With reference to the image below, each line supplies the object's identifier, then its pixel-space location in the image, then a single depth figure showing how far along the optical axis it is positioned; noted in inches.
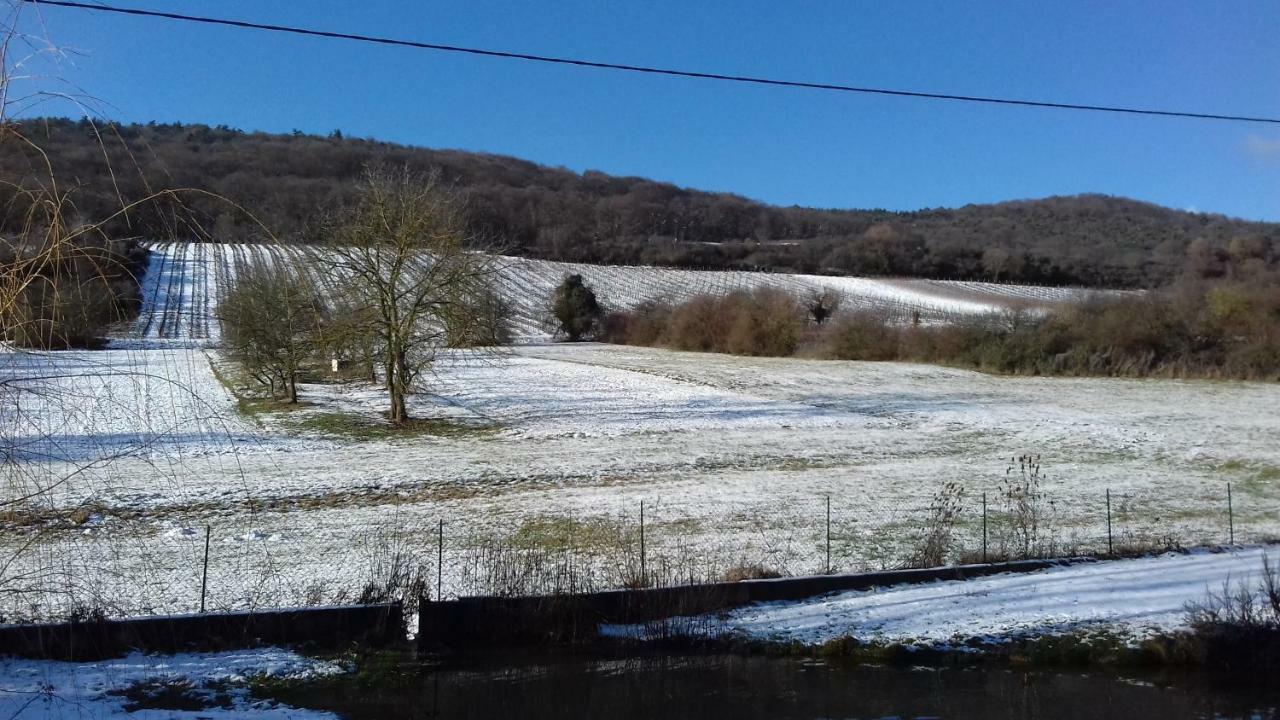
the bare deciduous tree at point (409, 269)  1106.7
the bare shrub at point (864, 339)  2324.1
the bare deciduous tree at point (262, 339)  1167.6
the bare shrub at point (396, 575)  394.3
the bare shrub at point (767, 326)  2477.9
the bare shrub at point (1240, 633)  377.4
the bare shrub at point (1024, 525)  518.6
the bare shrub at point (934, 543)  494.6
